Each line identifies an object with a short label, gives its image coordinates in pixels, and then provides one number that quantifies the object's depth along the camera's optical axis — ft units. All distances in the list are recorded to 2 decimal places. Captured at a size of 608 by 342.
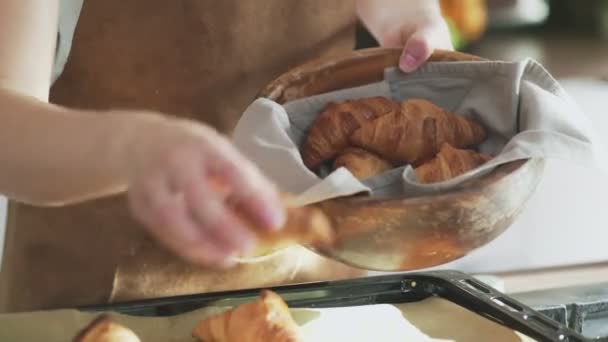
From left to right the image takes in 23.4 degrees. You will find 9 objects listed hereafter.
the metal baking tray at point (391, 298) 4.50
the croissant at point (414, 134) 4.24
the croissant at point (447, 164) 4.01
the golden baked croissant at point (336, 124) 4.23
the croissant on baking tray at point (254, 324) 4.35
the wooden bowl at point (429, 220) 3.84
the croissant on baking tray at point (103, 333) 4.13
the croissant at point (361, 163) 4.11
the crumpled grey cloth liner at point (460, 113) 3.94
